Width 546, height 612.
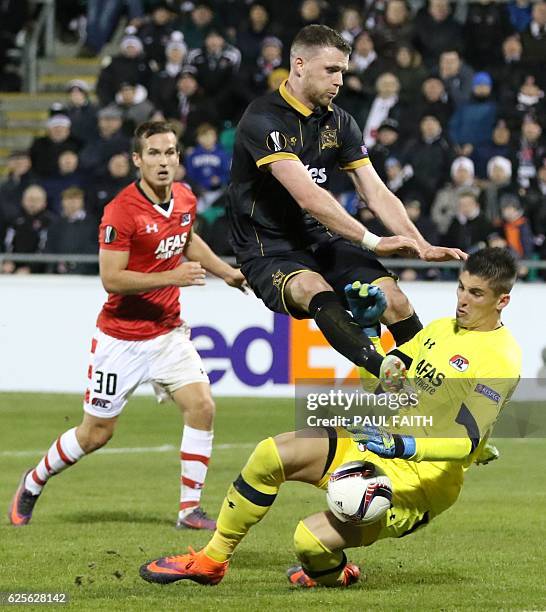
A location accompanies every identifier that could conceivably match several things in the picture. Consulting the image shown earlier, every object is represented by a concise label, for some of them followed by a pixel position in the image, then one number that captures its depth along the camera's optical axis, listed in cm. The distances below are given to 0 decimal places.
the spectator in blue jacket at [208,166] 3581
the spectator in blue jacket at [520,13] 3853
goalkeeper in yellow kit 1290
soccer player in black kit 1491
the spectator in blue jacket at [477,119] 3609
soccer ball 1289
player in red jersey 1844
